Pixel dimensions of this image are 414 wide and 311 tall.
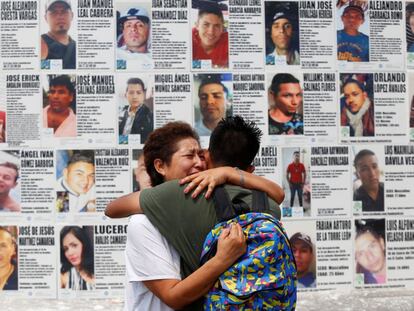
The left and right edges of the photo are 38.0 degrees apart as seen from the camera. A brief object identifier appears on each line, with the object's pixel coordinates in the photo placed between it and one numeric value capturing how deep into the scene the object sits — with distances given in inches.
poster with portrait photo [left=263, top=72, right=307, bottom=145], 146.1
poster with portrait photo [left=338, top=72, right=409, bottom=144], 148.6
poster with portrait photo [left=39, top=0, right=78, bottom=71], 142.1
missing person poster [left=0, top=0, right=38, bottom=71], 142.1
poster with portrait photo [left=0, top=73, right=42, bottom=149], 141.0
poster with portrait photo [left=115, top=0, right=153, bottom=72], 142.5
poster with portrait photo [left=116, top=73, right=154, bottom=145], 142.2
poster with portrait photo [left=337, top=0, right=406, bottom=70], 149.1
